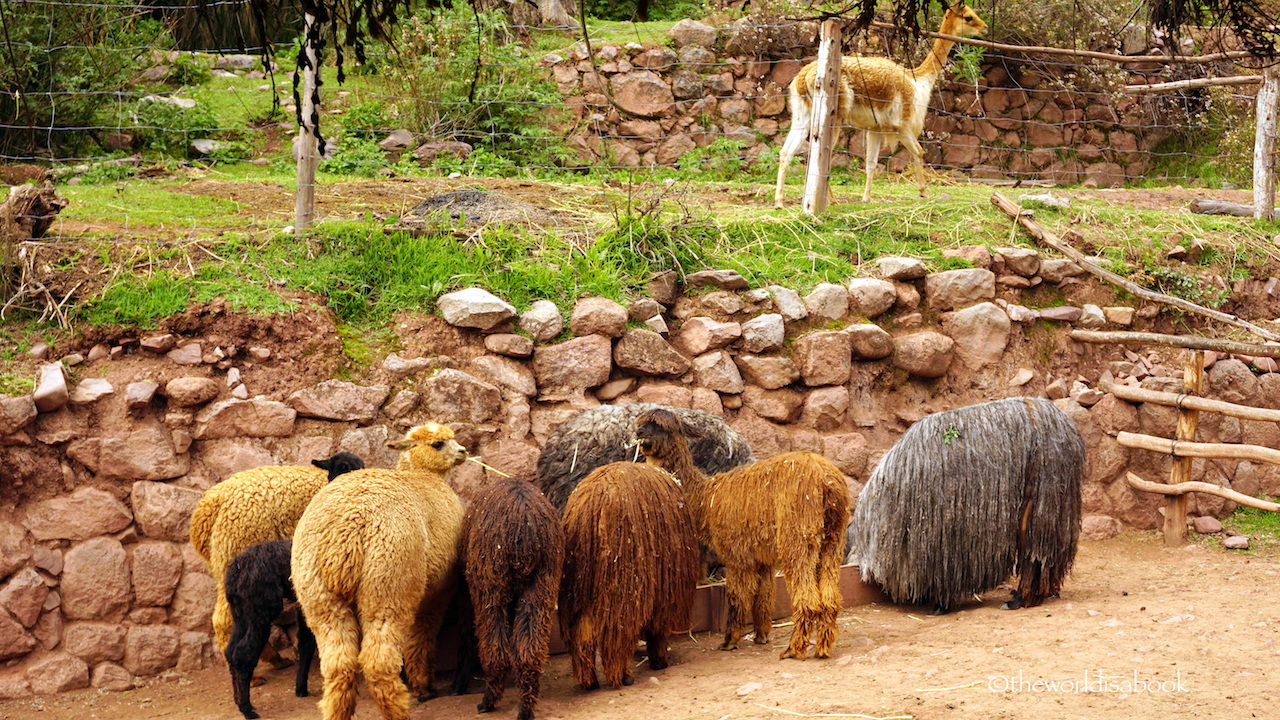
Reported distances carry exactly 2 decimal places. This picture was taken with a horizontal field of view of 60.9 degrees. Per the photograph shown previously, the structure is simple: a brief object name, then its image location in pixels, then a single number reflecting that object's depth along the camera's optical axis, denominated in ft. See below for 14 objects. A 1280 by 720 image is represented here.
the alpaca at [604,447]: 20.12
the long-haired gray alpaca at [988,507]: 19.72
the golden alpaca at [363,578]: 14.82
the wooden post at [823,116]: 28.43
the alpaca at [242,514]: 17.21
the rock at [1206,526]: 25.41
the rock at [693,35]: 40.83
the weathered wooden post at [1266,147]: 30.60
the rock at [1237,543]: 24.02
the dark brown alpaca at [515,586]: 15.56
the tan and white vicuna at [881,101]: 30.55
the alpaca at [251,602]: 16.14
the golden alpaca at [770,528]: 16.98
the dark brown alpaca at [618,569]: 16.52
